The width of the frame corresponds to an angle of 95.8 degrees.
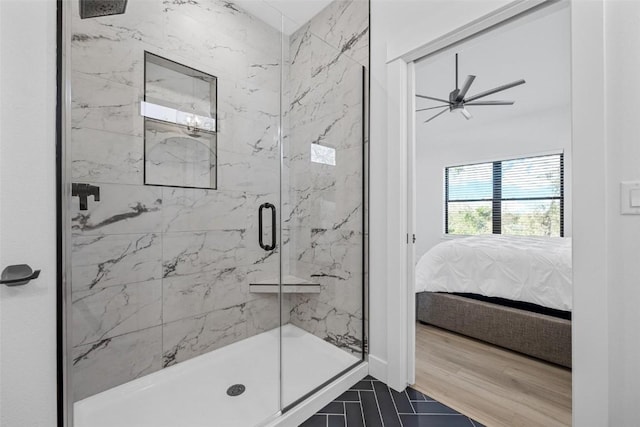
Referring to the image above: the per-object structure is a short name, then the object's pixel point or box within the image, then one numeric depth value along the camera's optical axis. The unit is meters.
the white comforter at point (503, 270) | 2.14
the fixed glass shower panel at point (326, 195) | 2.06
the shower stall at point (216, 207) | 1.62
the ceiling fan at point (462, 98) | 2.92
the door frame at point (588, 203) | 1.13
